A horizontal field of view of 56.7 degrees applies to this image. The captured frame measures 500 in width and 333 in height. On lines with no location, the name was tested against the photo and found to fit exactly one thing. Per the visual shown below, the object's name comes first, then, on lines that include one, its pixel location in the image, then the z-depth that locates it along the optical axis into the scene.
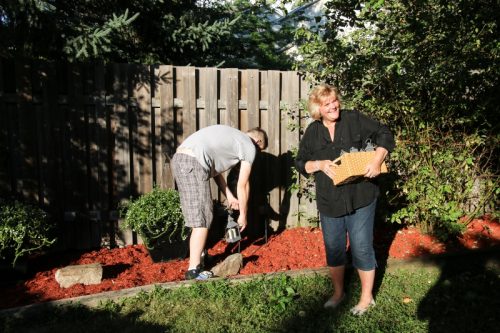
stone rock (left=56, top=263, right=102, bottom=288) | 3.96
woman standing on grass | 3.36
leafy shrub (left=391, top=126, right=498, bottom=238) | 4.92
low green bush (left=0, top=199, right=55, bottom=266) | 3.93
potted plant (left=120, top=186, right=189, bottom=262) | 4.50
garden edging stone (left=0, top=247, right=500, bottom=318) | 3.46
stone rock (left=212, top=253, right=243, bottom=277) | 4.23
